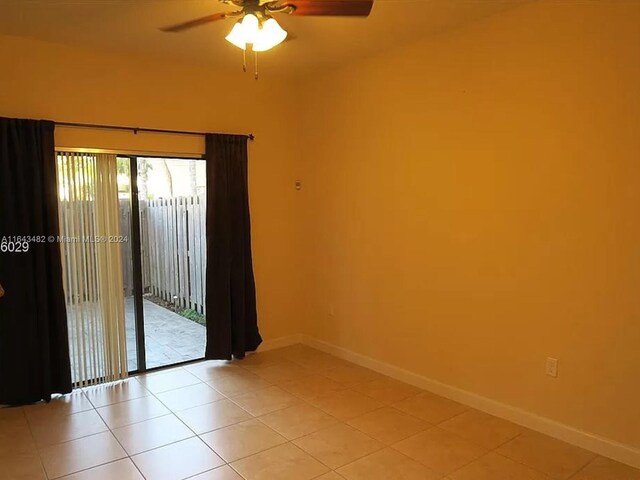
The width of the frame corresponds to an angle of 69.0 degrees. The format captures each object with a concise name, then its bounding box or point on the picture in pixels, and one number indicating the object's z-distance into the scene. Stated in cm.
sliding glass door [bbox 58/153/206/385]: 364
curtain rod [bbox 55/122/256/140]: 356
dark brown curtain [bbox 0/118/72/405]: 328
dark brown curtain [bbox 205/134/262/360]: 419
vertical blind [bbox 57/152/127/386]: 358
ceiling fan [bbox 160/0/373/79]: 236
